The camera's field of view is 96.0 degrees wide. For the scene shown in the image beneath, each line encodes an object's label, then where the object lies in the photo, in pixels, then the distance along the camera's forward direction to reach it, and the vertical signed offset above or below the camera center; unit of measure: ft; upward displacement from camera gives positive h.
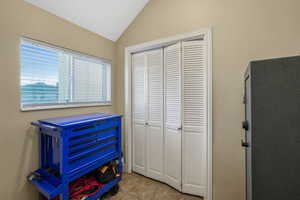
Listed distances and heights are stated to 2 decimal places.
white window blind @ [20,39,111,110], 4.85 +0.99
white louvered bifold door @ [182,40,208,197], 5.61 -0.77
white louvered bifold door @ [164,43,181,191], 6.09 -0.66
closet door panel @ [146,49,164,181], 6.78 -0.78
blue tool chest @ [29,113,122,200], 4.15 -1.80
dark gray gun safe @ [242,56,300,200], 2.20 -0.48
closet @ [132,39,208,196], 5.69 -0.67
